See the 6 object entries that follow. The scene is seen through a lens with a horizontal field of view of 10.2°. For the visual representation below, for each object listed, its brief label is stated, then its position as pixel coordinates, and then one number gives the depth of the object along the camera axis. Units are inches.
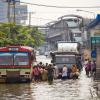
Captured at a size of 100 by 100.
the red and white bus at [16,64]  1584.6
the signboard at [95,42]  1679.4
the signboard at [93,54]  1814.0
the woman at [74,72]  1745.7
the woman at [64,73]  1733.3
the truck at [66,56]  1894.7
